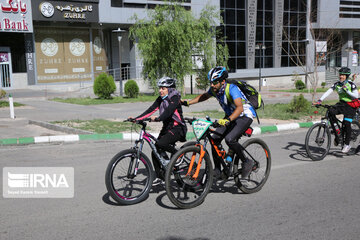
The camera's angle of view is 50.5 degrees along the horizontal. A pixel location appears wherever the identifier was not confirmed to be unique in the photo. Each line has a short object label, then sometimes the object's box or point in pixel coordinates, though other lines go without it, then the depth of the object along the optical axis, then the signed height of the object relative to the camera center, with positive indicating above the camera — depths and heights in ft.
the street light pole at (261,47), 112.83 +7.86
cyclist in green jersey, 24.00 -1.68
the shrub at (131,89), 76.69 -2.59
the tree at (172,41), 79.36 +7.17
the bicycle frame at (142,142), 15.53 -2.83
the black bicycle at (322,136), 23.75 -3.97
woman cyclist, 16.53 -1.83
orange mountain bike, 15.15 -3.96
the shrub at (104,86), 73.20 -1.86
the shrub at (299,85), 115.58 -3.72
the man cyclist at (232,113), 16.16 -1.69
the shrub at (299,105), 48.47 -4.07
